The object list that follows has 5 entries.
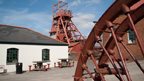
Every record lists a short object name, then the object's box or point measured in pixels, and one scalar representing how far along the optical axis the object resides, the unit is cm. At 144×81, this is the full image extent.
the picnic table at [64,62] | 1294
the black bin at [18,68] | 1017
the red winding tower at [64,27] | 2189
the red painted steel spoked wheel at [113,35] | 211
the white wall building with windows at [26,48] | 1095
